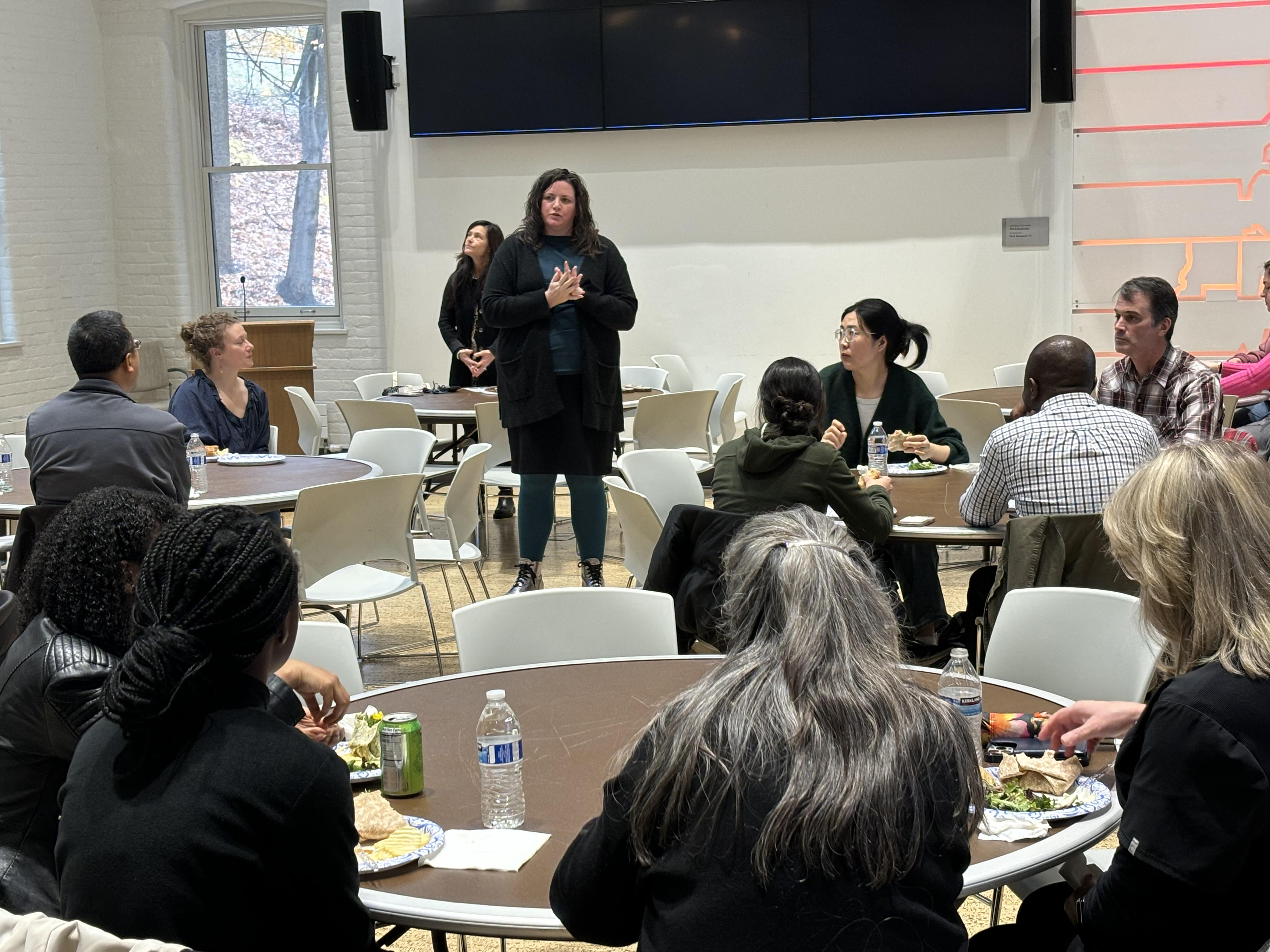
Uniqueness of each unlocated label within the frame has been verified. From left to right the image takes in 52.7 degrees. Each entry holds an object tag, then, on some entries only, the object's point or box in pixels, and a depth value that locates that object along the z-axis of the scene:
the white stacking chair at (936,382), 7.41
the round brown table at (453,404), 6.48
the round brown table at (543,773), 1.73
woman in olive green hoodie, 3.61
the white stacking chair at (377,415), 6.30
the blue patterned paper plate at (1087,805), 1.95
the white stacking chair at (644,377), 8.05
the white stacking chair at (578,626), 3.00
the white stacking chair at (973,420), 5.86
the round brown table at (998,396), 6.47
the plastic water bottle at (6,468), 4.67
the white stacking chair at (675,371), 9.00
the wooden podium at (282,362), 8.78
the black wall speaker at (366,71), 8.77
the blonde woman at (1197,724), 1.59
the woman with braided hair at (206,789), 1.49
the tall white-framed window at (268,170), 9.71
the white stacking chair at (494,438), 6.31
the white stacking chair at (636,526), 4.27
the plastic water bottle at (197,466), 4.54
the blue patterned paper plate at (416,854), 1.82
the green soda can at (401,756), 2.08
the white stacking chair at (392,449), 5.71
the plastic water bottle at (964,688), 2.23
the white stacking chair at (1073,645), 2.77
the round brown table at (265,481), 4.43
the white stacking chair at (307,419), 7.15
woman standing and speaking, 5.14
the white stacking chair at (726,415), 7.47
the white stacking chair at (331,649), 2.79
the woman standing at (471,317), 7.20
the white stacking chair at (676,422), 6.57
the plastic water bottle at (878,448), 4.62
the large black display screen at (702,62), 8.21
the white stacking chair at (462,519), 4.90
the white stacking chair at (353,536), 4.26
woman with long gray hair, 1.35
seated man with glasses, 3.95
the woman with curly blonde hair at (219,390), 5.27
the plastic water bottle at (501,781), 1.99
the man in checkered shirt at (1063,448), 3.54
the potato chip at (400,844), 1.87
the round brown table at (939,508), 3.78
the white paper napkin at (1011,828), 1.90
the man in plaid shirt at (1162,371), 4.55
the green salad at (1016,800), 1.98
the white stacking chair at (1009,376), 7.56
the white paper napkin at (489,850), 1.85
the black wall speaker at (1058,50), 7.86
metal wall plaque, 8.40
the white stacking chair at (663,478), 4.82
